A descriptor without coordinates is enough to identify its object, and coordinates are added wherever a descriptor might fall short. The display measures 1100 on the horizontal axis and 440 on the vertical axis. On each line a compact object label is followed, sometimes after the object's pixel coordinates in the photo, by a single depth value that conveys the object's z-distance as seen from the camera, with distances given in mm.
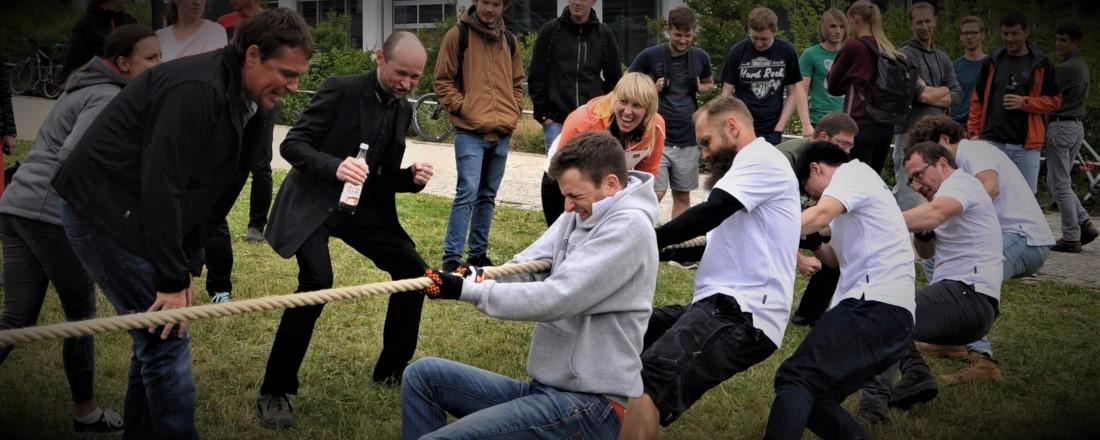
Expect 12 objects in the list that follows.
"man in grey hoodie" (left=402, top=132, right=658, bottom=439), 3580
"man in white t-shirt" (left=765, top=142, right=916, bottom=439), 4418
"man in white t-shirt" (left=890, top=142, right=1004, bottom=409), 5309
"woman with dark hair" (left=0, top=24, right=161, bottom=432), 4418
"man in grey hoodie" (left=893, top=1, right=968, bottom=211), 8883
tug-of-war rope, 3195
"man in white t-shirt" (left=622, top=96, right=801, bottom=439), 4320
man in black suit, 4949
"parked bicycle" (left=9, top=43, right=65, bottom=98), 21109
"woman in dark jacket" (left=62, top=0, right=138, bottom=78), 6980
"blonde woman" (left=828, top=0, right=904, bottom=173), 8531
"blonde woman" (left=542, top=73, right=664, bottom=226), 6043
